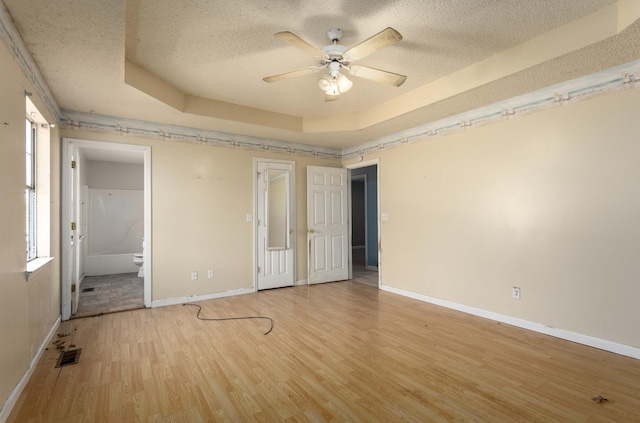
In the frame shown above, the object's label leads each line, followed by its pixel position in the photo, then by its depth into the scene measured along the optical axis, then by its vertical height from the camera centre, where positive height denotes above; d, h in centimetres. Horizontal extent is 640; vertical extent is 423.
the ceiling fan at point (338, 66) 223 +116
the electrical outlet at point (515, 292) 331 -86
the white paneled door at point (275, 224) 490 -19
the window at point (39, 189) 287 +24
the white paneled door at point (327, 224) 532 -21
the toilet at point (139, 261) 582 -89
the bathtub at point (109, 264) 612 -102
